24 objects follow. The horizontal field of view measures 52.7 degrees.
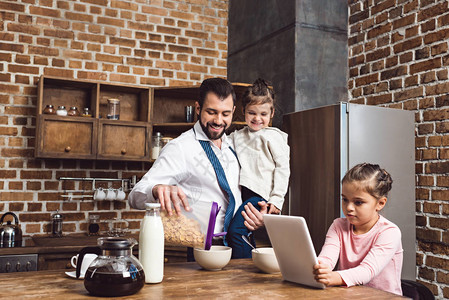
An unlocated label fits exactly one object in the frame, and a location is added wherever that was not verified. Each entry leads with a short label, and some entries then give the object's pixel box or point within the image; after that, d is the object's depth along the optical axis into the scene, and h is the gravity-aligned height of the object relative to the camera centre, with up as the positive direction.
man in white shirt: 1.99 +0.07
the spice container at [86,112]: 3.40 +0.45
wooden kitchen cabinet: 3.25 +0.36
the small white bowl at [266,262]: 1.57 -0.30
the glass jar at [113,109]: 3.46 +0.49
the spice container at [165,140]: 3.54 +0.27
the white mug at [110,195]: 3.56 -0.17
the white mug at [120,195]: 3.61 -0.17
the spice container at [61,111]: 3.29 +0.44
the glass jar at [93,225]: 3.53 -0.41
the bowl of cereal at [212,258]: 1.56 -0.29
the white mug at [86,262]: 1.47 -0.29
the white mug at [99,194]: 3.51 -0.17
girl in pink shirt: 1.66 -0.21
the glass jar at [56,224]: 3.42 -0.39
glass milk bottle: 1.39 -0.22
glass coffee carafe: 1.23 -0.27
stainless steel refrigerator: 2.67 +0.12
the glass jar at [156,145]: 3.58 +0.23
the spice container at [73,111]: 3.35 +0.45
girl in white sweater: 2.37 +0.14
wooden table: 1.26 -0.34
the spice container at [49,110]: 3.27 +0.45
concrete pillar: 3.30 +0.94
